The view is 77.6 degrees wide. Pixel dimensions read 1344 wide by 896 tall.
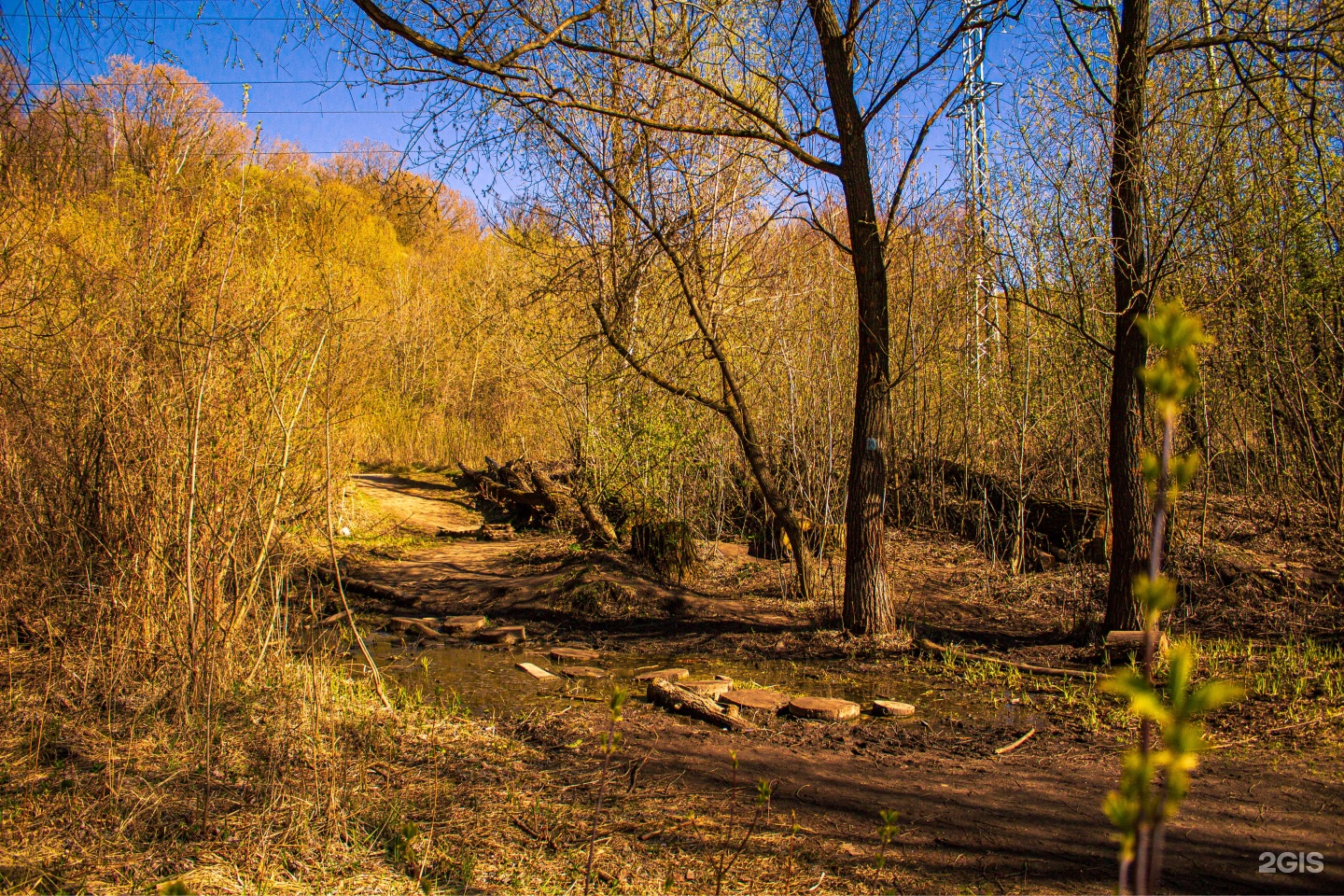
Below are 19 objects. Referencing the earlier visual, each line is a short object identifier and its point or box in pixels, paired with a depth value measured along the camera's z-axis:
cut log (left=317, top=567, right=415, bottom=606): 9.17
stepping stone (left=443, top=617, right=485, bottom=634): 7.81
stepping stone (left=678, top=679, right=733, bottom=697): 5.70
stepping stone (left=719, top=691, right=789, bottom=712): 5.50
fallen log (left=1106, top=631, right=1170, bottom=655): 5.93
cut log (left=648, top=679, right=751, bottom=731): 5.13
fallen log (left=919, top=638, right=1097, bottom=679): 5.92
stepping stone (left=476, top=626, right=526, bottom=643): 7.57
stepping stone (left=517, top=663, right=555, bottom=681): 6.30
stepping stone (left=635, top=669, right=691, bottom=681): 6.14
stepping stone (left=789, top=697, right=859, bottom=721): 5.28
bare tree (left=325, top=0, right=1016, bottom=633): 6.55
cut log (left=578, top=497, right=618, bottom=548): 10.63
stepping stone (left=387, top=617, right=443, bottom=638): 7.75
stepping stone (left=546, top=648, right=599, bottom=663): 7.00
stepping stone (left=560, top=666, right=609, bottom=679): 6.44
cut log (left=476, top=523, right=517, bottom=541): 12.77
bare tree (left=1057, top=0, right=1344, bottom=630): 6.14
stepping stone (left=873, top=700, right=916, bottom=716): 5.41
